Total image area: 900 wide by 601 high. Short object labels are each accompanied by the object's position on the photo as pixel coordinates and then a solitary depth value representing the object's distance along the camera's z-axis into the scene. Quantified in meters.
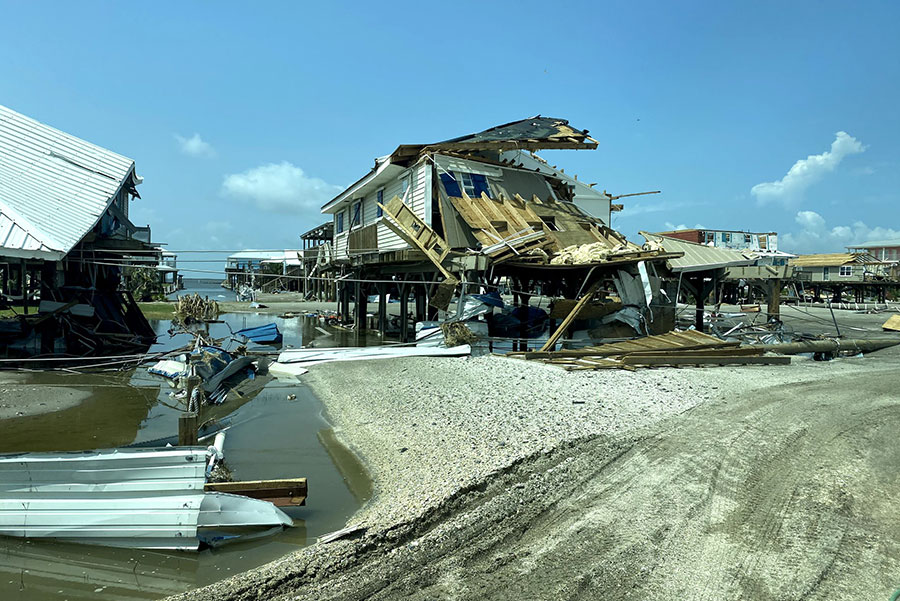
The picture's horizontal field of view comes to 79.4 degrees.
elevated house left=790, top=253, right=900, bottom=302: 58.38
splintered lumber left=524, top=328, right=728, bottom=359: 15.12
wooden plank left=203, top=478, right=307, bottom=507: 6.09
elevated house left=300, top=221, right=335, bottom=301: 52.19
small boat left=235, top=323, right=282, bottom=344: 21.78
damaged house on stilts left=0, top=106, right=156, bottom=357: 17.98
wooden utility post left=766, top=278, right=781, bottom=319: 22.27
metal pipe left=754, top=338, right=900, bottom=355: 17.78
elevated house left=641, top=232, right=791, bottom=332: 19.66
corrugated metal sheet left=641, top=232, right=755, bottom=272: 19.20
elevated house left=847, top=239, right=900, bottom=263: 96.13
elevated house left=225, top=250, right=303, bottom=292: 80.31
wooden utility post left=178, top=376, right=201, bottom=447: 7.22
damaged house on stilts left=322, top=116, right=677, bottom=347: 16.55
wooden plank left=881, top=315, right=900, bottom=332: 27.76
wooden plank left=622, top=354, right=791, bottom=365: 14.29
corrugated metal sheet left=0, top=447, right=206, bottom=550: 5.75
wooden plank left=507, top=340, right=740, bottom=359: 14.99
